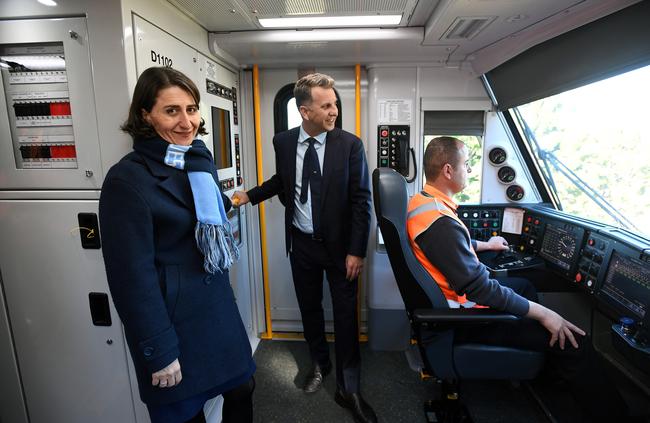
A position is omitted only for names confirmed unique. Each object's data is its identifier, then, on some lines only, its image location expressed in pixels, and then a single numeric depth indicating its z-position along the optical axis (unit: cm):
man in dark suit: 191
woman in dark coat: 101
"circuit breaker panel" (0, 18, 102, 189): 134
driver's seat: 144
